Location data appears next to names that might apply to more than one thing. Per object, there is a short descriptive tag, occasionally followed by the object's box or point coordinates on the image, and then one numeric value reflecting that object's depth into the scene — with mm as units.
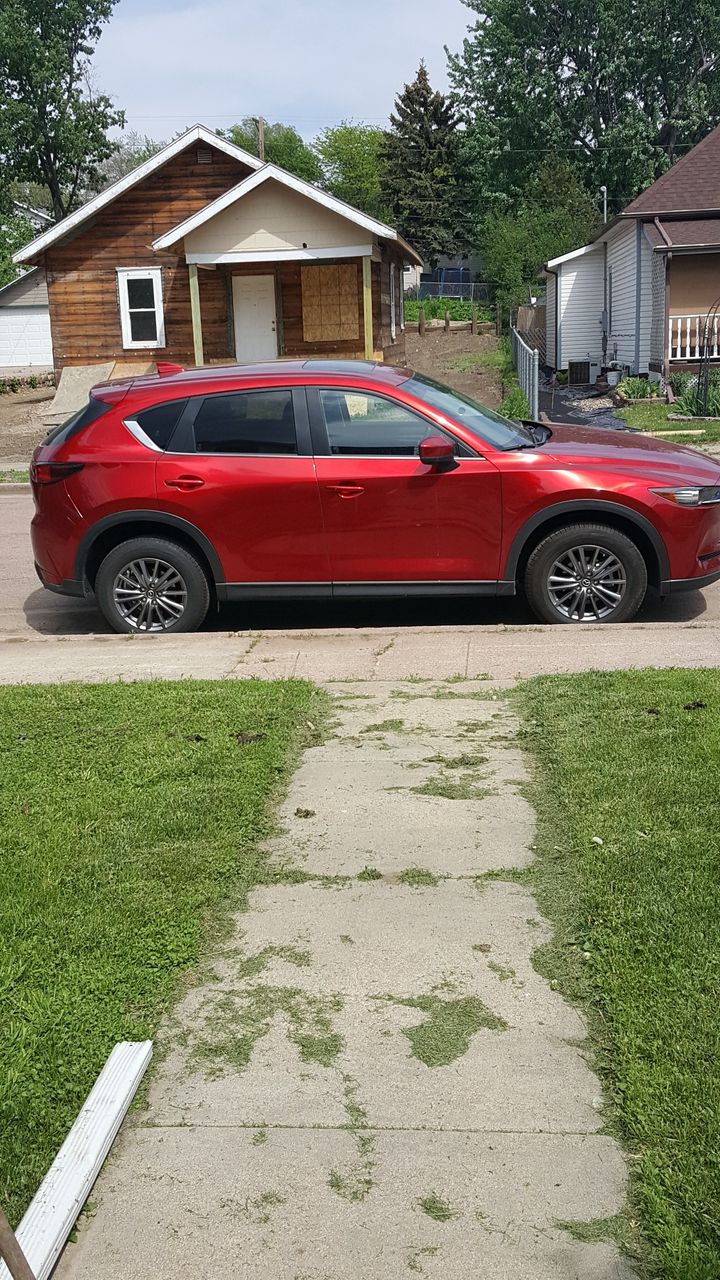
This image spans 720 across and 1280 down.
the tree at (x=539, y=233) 47781
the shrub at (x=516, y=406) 20922
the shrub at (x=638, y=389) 25281
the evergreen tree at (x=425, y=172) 67062
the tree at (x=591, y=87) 57531
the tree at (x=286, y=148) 94375
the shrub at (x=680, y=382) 24188
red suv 7566
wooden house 25328
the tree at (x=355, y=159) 87688
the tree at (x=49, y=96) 56094
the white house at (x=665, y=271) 26281
